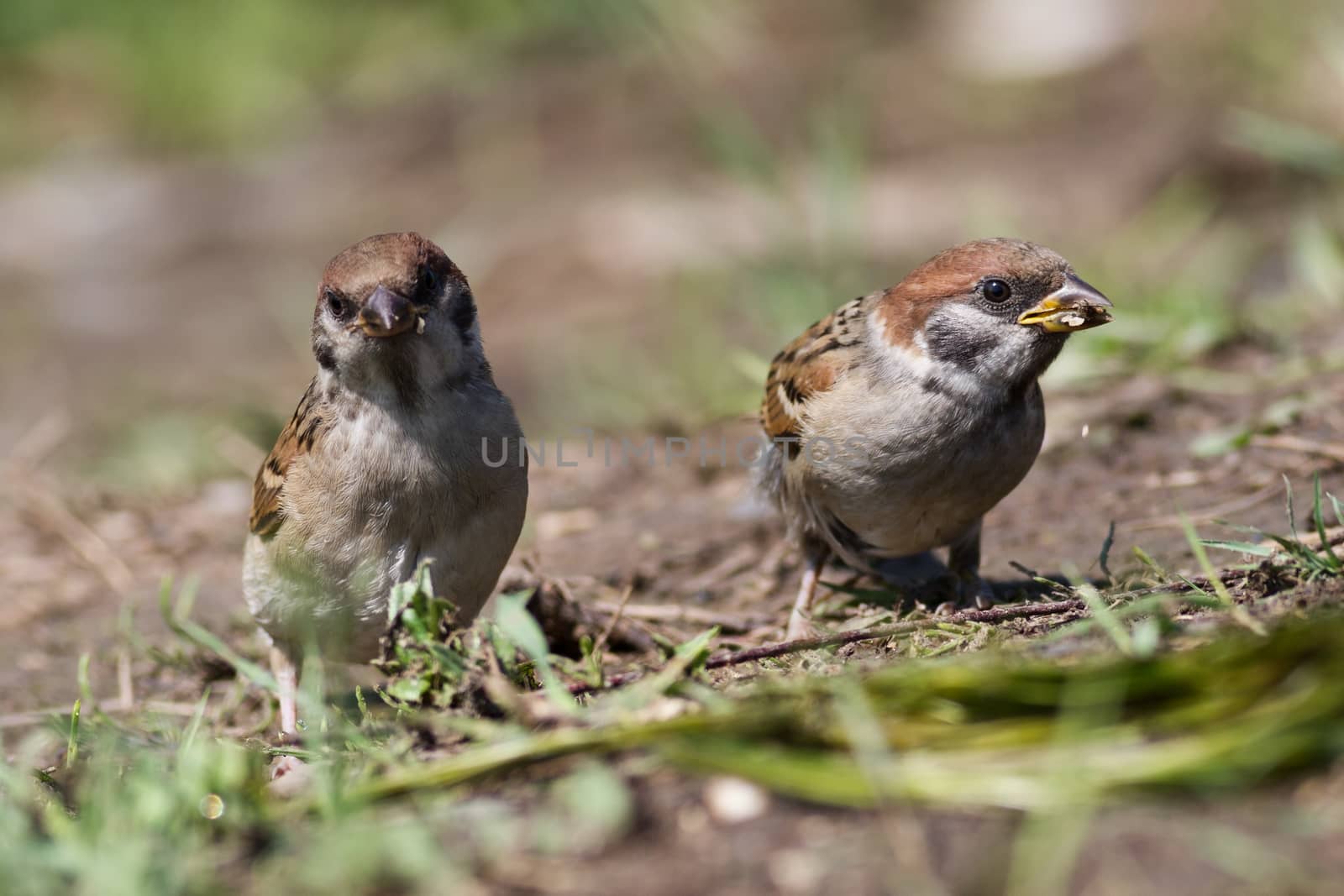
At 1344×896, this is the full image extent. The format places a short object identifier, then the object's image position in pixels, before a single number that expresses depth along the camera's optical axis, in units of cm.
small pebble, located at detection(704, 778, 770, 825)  475
